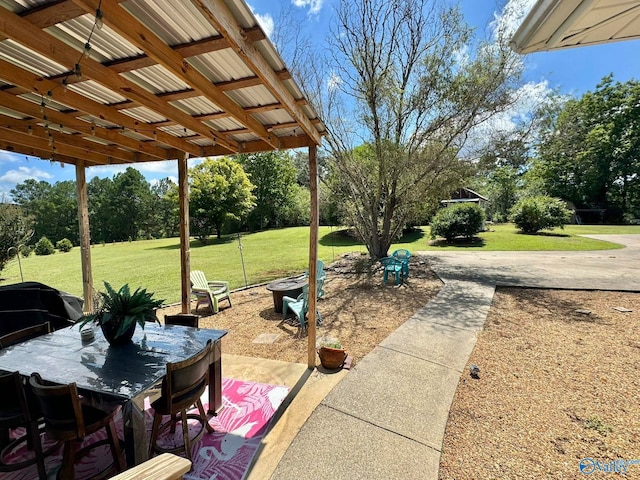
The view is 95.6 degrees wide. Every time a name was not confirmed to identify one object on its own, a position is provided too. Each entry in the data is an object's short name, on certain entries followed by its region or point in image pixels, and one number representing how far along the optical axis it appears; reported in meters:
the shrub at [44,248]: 19.11
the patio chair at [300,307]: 4.63
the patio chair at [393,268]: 7.42
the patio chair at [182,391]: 1.93
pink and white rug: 2.06
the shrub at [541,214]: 16.19
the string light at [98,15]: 1.39
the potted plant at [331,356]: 3.38
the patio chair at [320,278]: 5.71
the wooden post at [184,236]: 4.53
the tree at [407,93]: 6.85
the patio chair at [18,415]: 1.85
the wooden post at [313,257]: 3.38
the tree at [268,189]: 27.00
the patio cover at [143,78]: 1.57
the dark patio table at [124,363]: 1.79
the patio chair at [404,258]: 7.63
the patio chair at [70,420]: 1.67
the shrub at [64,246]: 20.67
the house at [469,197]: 27.16
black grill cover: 3.26
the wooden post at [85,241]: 4.85
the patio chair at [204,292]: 5.55
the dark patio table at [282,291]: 5.42
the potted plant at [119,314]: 2.27
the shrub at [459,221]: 15.15
